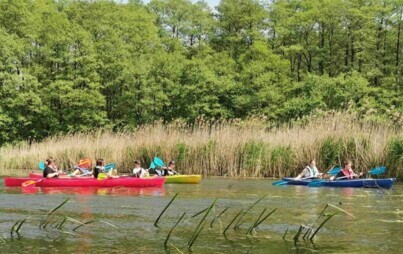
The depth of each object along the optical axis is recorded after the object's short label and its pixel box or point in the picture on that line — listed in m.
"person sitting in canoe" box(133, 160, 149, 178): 20.85
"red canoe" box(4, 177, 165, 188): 19.42
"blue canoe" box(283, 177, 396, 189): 18.84
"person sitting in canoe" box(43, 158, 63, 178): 20.08
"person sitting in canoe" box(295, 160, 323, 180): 20.97
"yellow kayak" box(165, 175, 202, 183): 20.61
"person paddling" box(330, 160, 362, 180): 20.28
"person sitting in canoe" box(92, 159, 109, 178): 19.92
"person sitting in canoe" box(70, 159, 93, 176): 21.65
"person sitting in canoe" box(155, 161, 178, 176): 22.46
